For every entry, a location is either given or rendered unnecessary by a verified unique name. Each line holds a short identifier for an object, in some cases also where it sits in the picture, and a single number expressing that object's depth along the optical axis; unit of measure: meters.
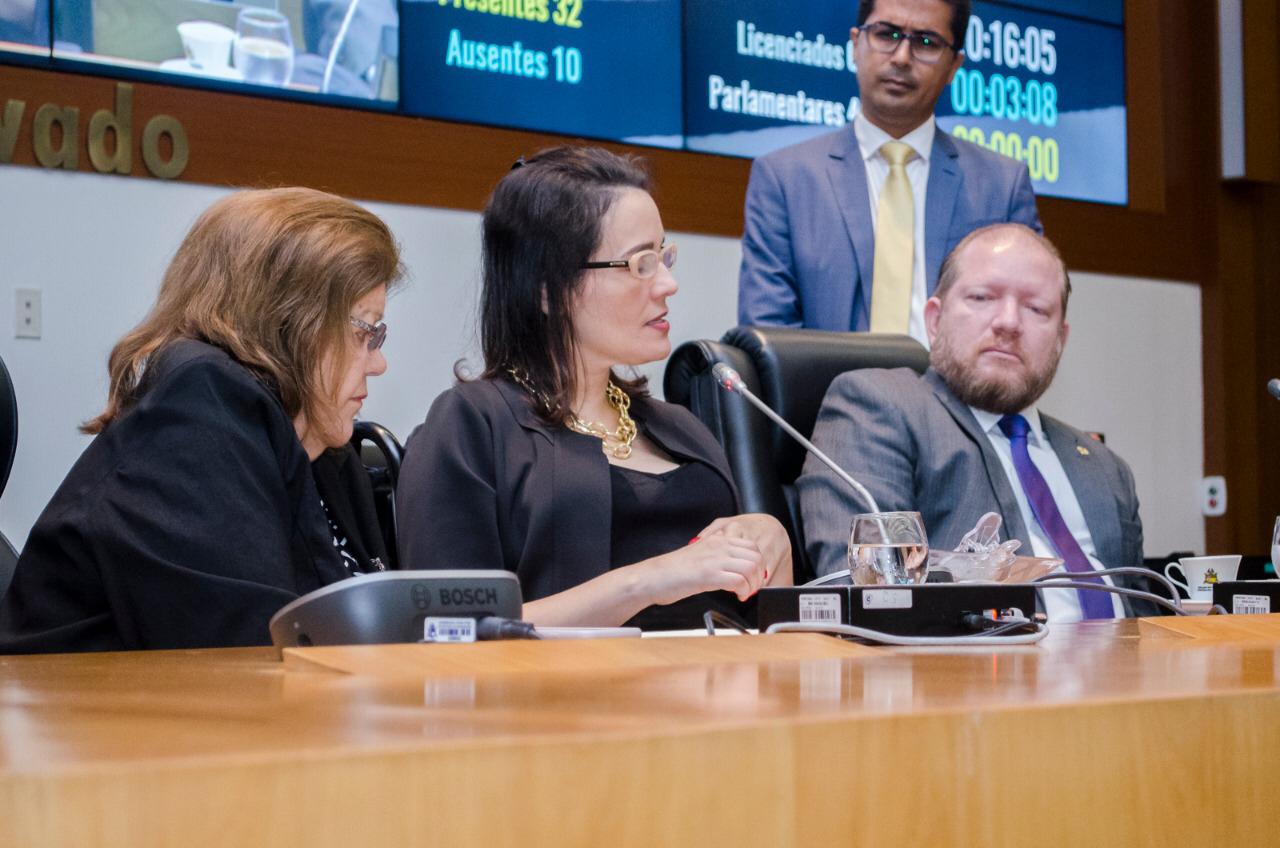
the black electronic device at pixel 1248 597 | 3.81
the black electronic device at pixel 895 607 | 3.44
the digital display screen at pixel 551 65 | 6.21
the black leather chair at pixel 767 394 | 4.72
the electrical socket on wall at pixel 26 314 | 5.61
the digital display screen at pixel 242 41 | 5.67
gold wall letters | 5.60
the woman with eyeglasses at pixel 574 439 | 4.17
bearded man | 4.63
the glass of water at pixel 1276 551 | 4.03
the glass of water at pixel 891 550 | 3.71
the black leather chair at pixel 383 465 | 4.79
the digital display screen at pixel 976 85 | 6.89
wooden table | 1.22
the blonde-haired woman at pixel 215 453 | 3.70
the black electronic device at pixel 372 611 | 3.17
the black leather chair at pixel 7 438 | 3.99
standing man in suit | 5.68
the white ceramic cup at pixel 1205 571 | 4.16
